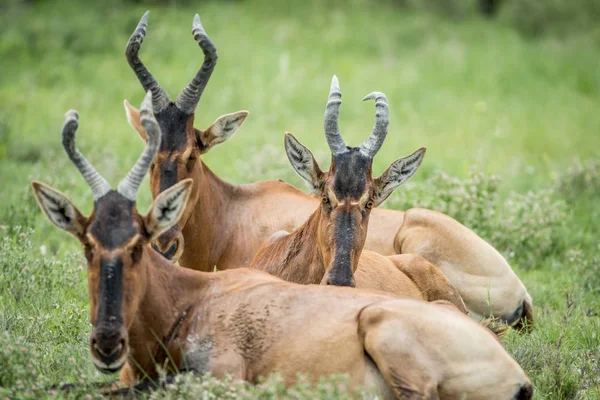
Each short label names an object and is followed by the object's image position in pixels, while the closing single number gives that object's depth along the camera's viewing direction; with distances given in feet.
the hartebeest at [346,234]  56.29
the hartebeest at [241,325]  43.62
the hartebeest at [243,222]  64.85
